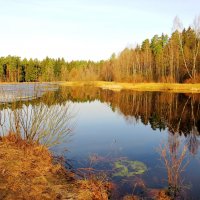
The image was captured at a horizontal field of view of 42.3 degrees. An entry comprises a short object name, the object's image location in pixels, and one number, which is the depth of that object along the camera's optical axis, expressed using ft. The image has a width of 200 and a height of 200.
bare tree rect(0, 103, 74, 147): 34.68
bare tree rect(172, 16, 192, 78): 163.65
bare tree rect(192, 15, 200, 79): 162.09
